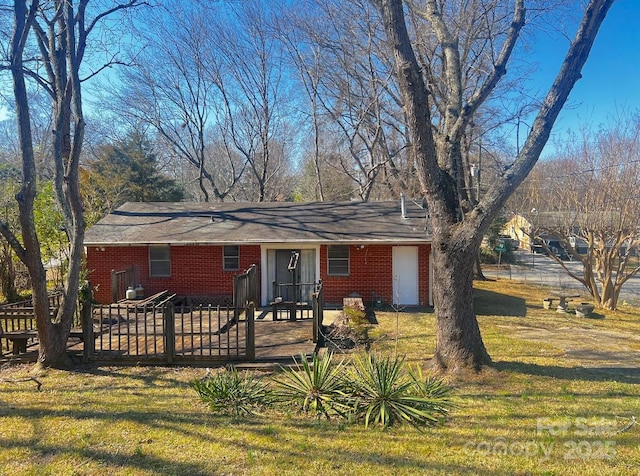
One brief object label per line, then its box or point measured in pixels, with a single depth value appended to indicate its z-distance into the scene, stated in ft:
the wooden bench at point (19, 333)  25.45
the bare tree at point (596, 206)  47.39
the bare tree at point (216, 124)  87.04
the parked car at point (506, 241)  114.62
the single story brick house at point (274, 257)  46.39
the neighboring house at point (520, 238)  139.15
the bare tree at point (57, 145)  22.41
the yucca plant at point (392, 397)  15.52
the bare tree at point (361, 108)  70.08
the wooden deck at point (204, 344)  24.67
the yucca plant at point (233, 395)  17.08
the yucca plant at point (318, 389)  16.51
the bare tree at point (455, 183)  20.74
